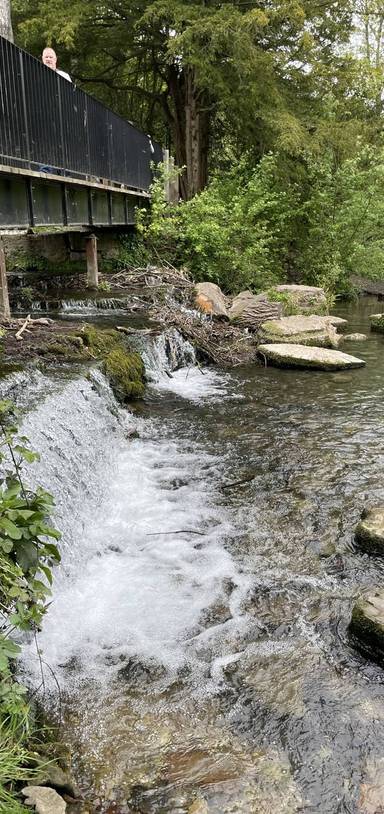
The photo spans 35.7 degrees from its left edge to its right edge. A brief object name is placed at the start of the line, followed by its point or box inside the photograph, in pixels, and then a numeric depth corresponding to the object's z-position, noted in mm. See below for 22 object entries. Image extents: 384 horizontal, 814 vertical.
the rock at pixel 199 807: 2644
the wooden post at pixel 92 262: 12016
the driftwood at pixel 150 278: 12938
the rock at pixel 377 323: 14914
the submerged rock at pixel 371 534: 4723
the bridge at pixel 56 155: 7078
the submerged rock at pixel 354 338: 13612
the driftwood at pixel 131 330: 9586
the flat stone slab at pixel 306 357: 10469
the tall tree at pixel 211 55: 14461
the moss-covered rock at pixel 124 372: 7828
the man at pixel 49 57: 9195
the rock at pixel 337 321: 14669
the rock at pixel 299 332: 11664
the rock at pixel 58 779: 2574
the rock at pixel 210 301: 12094
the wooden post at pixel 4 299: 8344
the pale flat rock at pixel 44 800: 2373
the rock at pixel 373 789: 2668
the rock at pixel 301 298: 13992
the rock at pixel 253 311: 12266
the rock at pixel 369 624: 3596
